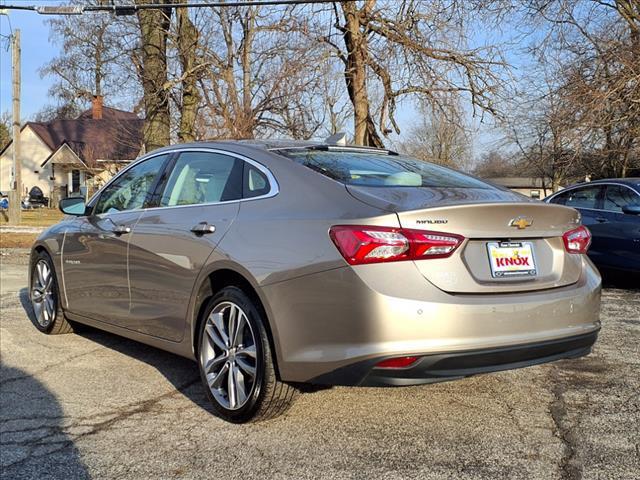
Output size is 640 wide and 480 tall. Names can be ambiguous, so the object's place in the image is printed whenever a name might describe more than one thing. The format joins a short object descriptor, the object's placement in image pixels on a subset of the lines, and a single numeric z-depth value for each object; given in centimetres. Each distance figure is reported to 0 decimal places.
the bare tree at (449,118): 1477
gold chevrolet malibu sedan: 301
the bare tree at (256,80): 1614
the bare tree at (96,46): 1708
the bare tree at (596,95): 1536
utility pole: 2100
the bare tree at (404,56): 1450
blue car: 814
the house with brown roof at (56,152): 4091
